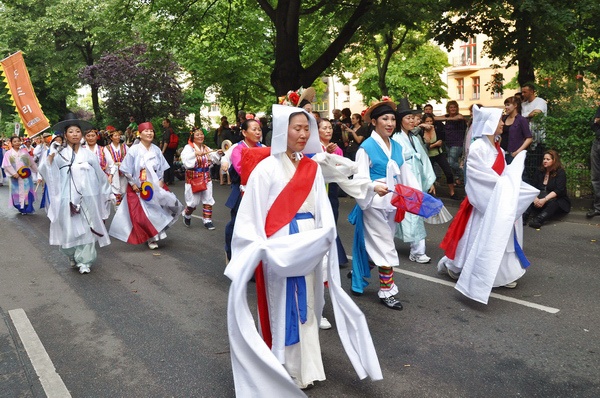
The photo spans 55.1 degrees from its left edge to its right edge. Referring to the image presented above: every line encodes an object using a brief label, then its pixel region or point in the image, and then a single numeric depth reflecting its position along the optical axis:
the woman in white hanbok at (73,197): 7.20
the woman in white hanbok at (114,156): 11.73
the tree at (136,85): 24.17
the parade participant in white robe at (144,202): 8.55
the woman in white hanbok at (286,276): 3.38
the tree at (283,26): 14.33
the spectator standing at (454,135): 11.97
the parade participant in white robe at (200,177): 10.31
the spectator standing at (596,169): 9.32
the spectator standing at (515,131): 9.75
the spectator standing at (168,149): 17.92
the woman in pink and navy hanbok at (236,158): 6.41
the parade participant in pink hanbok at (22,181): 13.09
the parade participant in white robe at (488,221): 5.34
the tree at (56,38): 28.36
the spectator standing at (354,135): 12.59
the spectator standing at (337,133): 13.74
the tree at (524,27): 10.15
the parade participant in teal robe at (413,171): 6.40
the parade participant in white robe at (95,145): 10.23
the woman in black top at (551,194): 9.15
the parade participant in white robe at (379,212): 5.37
